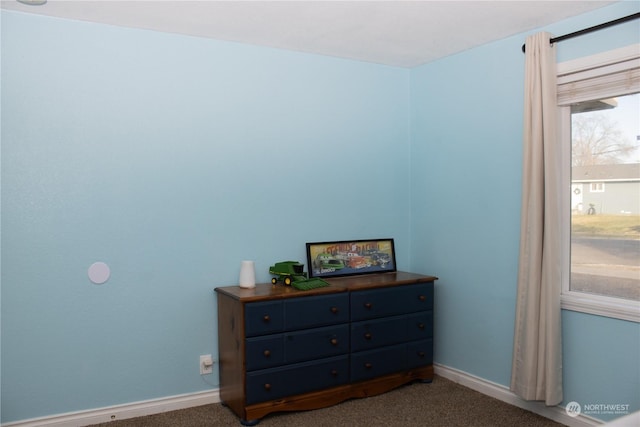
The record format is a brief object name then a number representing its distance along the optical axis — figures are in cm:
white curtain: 303
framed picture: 374
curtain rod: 270
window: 288
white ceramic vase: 337
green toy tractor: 338
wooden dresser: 312
